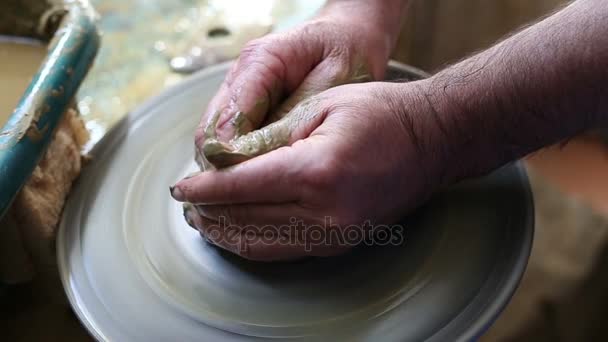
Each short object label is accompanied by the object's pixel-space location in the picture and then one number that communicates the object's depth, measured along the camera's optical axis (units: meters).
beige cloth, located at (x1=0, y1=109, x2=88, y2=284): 0.94
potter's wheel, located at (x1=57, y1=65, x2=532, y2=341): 0.83
